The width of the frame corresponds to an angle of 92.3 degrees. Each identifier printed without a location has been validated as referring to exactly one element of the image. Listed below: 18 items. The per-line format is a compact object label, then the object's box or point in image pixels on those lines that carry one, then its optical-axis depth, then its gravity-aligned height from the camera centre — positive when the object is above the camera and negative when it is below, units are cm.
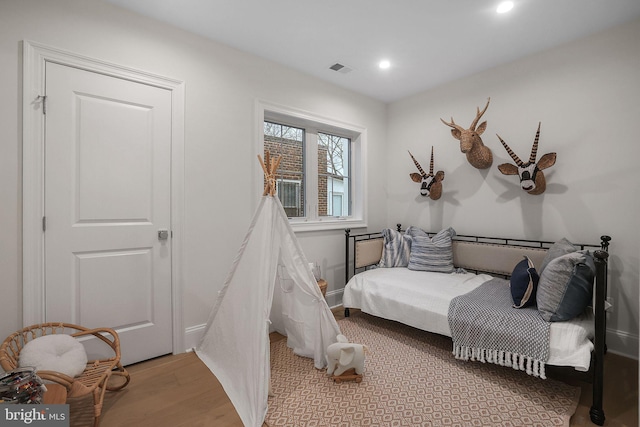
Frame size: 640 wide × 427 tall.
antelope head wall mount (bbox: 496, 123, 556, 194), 264 +39
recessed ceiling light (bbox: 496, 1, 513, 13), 211 +145
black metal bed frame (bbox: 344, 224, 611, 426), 165 -73
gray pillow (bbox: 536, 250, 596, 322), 185 -45
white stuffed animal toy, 199 -94
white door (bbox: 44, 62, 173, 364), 198 +4
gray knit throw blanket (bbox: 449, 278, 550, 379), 184 -76
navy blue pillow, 209 -51
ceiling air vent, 303 +146
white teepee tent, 175 -70
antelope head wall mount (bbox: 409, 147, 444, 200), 349 +34
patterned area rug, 167 -111
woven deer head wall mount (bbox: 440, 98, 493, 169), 295 +67
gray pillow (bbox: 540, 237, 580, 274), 216 -26
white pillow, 157 -76
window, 323 +54
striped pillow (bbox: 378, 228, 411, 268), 335 -40
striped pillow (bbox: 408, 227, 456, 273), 310 -41
